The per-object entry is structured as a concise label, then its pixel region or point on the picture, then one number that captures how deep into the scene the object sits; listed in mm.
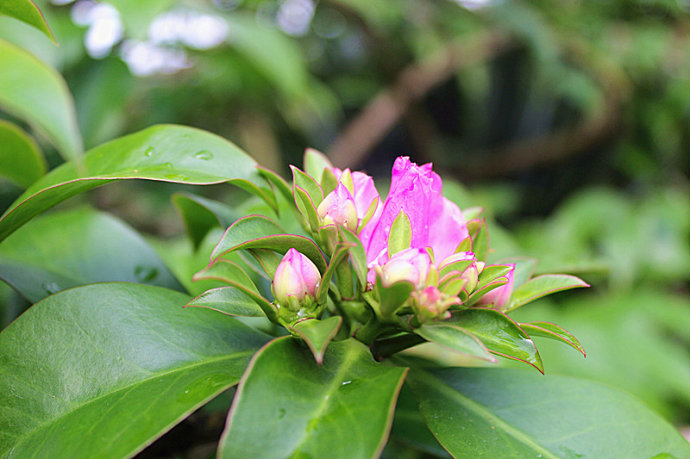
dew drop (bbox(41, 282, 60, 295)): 490
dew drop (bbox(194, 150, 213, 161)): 446
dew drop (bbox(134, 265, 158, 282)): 536
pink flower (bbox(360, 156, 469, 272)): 399
